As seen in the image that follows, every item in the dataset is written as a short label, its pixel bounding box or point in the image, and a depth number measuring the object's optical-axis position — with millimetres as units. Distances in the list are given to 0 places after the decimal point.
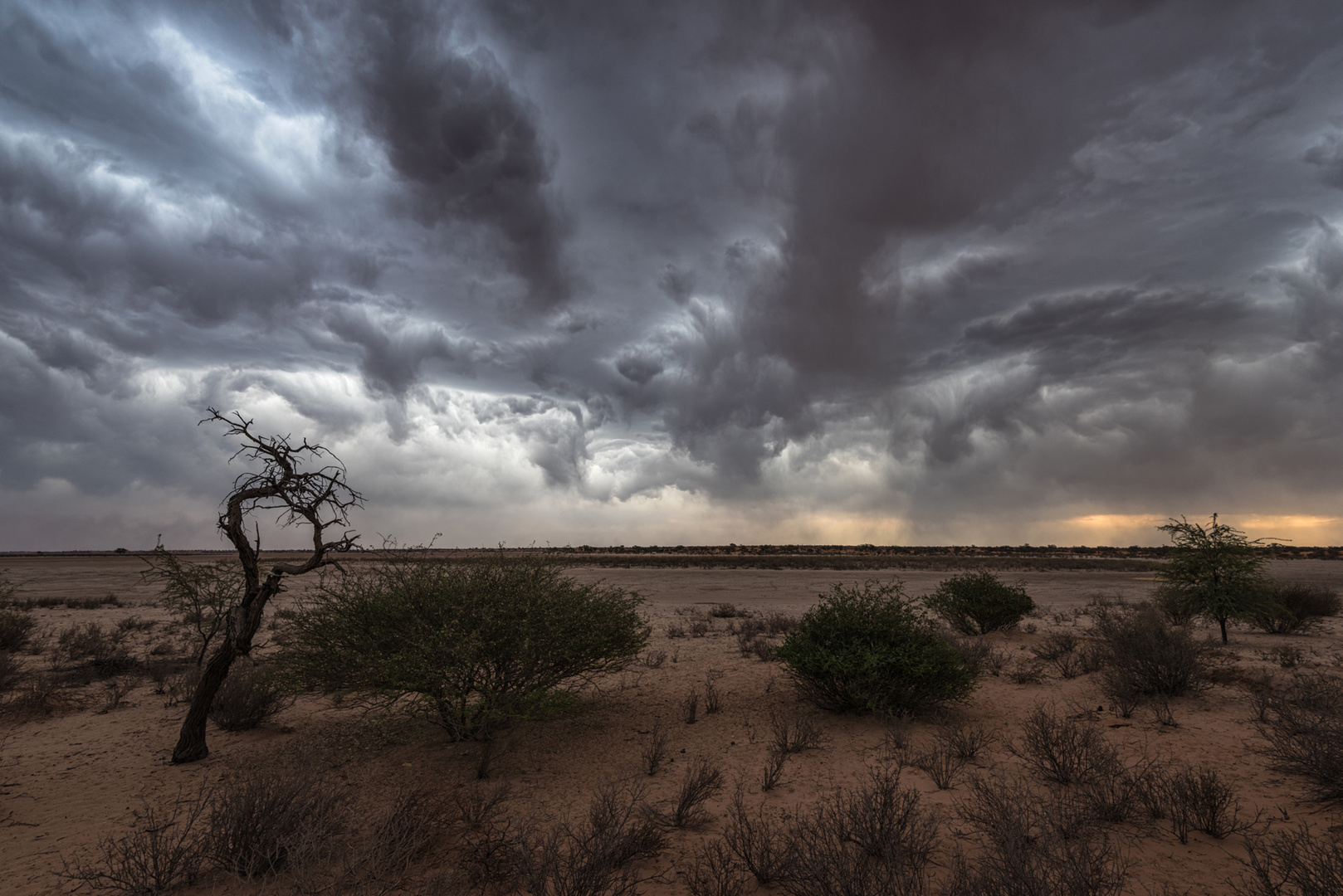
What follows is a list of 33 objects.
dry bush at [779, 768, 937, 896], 4406
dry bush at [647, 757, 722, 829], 6438
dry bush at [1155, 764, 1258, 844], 5695
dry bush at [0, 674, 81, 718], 10867
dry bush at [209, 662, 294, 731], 9938
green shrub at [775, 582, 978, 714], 9844
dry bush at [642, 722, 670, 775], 8141
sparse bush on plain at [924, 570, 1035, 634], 18250
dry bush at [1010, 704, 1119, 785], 6953
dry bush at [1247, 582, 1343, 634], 17375
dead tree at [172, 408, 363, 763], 8211
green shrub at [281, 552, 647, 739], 7879
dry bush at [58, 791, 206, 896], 4906
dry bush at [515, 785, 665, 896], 4641
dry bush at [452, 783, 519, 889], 5309
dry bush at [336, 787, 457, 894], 4824
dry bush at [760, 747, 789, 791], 7415
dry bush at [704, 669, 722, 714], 10773
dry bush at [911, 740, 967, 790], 7227
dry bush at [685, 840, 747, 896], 4957
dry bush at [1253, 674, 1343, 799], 6238
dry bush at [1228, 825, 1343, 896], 4008
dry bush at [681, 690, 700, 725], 10320
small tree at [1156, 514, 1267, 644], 16312
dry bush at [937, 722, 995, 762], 8080
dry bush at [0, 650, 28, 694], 12461
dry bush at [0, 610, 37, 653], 17094
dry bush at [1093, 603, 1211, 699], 10383
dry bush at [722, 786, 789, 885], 5223
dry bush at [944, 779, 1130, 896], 4066
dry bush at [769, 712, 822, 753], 8633
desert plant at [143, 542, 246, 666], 9656
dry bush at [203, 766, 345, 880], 5324
